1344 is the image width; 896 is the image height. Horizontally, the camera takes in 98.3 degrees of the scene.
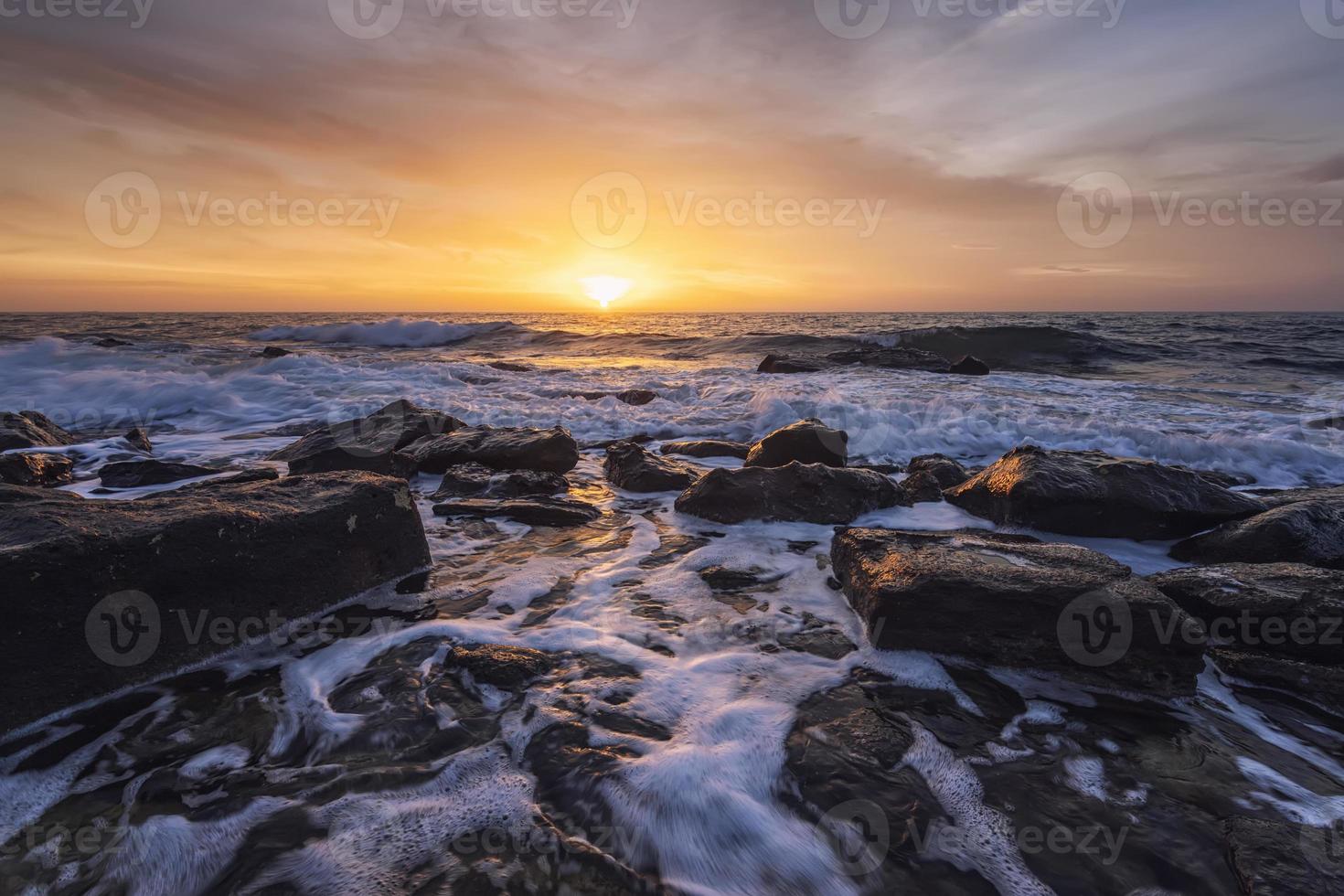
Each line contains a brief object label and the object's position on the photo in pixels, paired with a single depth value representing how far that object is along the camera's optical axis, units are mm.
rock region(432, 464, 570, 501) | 5086
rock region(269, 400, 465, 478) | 5598
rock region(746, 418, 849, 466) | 5914
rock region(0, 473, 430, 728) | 2180
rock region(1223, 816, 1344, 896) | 1601
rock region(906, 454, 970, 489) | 5637
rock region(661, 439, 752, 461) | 7070
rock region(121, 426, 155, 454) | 7186
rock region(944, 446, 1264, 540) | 4164
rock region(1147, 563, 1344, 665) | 2641
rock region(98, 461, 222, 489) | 5363
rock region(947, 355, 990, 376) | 15422
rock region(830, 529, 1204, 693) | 2477
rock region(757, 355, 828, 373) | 15812
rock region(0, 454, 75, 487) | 5293
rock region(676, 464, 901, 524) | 4516
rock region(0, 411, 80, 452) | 6653
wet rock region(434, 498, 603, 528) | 4520
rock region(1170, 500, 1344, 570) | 3545
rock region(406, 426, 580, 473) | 5871
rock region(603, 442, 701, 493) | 5402
